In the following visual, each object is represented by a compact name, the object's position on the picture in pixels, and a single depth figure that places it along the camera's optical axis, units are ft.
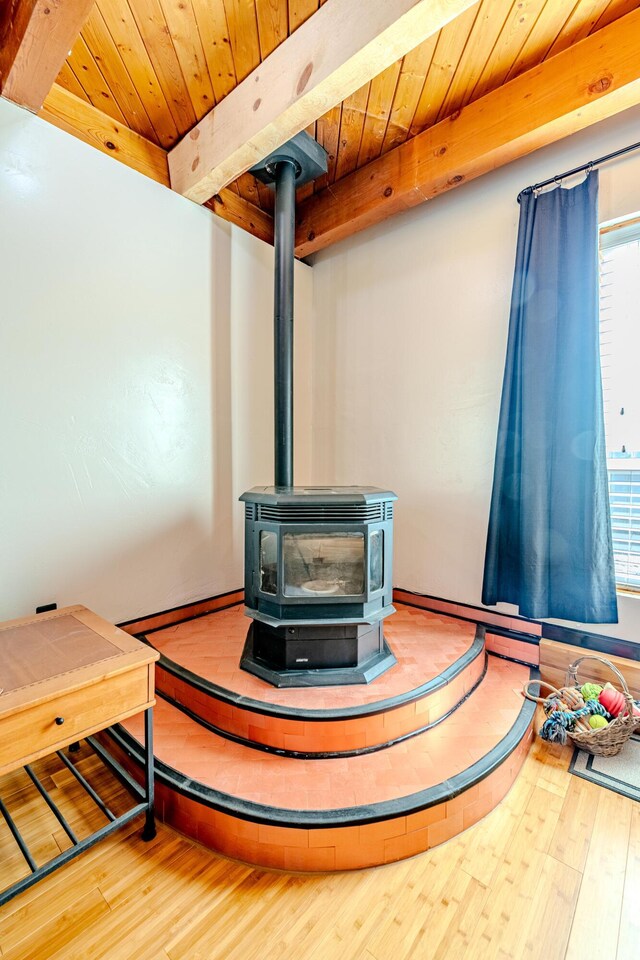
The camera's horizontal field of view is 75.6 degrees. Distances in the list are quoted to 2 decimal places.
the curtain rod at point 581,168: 6.16
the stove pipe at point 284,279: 7.45
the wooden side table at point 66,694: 3.63
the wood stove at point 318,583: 5.88
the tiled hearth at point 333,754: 4.17
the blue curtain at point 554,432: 6.35
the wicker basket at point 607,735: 5.50
